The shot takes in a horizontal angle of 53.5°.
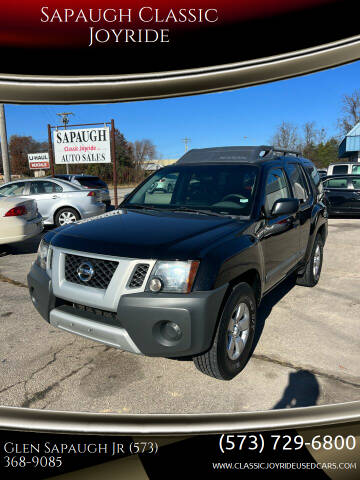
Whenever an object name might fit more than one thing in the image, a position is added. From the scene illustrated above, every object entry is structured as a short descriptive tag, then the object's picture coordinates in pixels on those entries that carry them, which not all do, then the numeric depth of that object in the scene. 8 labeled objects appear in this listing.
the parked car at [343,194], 11.52
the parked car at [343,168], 14.52
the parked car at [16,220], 6.31
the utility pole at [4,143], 13.81
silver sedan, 9.59
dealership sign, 14.25
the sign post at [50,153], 14.33
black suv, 2.38
